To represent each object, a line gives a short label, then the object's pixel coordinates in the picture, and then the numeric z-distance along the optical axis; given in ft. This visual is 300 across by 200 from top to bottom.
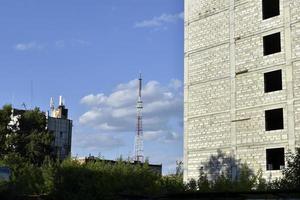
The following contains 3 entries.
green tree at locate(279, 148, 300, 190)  85.35
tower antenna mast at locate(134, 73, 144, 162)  246.15
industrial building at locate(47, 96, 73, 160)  338.34
